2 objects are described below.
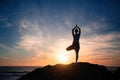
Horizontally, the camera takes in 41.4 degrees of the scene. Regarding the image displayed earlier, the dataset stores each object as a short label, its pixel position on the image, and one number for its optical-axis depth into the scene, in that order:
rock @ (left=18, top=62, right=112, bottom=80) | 11.48
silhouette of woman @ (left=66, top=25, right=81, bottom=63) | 13.54
